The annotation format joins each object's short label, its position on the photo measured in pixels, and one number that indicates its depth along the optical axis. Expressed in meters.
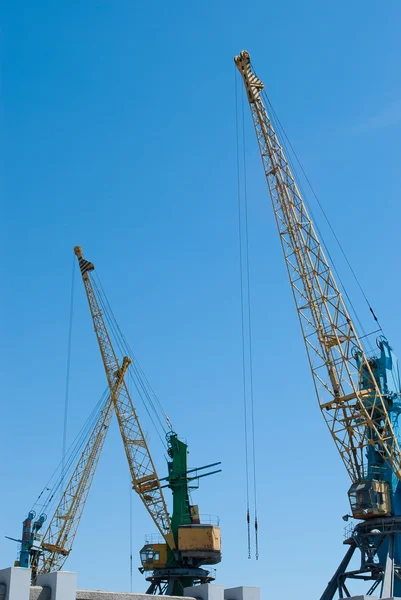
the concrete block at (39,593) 25.25
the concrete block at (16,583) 24.39
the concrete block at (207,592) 28.86
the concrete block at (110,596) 26.59
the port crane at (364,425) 60.06
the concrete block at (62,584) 25.53
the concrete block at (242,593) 29.62
